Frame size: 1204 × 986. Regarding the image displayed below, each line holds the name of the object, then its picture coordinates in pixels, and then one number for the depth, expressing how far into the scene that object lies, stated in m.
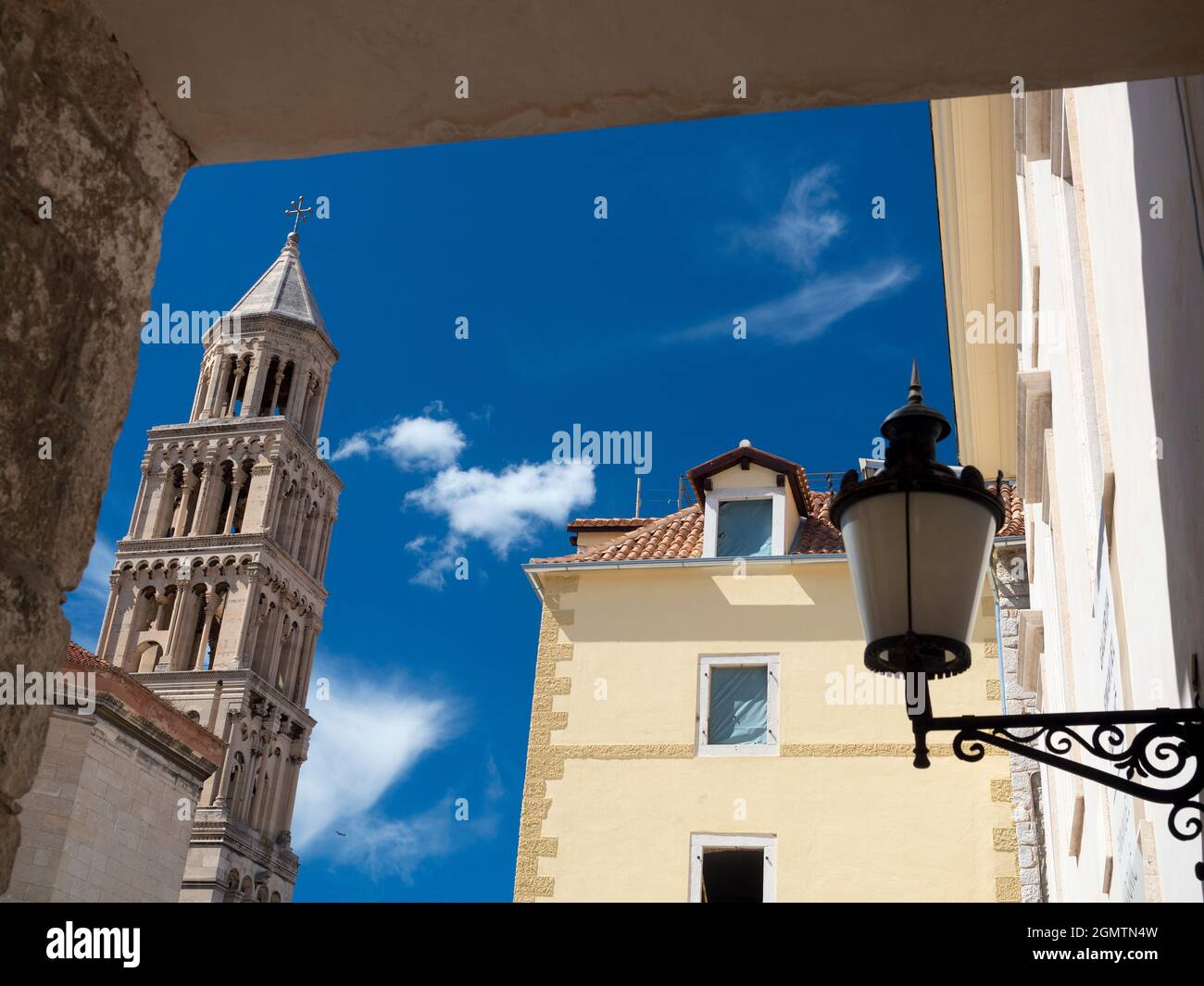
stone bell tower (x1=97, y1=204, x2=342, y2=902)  60.78
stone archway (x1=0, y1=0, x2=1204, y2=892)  2.41
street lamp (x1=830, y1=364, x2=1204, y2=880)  3.32
